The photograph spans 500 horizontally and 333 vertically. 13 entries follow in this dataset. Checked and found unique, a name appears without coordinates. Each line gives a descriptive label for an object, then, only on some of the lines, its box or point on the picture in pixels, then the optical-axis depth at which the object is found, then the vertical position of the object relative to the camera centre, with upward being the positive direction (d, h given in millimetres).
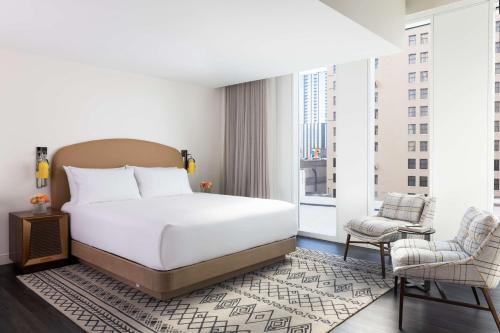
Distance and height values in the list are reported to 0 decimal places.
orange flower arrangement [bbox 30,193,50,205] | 3627 -389
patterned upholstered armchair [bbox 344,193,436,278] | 3309 -588
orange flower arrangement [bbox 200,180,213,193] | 5285 -354
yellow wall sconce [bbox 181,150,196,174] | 5367 -10
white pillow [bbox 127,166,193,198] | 4398 -260
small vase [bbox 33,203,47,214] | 3717 -493
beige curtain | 5352 +323
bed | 2678 -634
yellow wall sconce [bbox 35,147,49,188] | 3837 -72
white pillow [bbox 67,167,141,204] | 3859 -271
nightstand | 3412 -779
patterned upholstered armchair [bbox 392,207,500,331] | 2199 -650
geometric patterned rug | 2389 -1089
